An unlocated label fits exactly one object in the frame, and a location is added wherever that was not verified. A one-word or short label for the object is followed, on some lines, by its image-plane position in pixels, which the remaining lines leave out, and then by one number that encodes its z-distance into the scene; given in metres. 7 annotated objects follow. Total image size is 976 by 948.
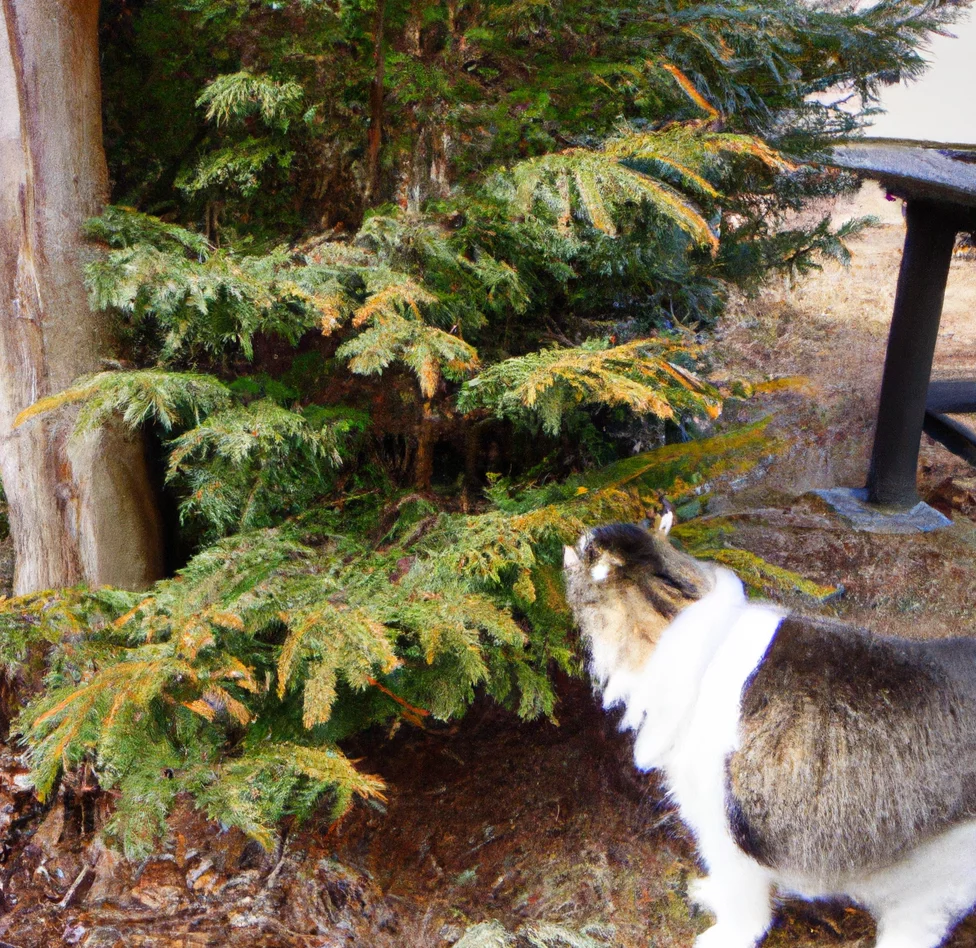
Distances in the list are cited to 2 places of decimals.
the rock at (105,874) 2.37
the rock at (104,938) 2.17
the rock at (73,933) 2.19
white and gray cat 2.16
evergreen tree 2.10
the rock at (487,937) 2.08
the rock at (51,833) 2.54
